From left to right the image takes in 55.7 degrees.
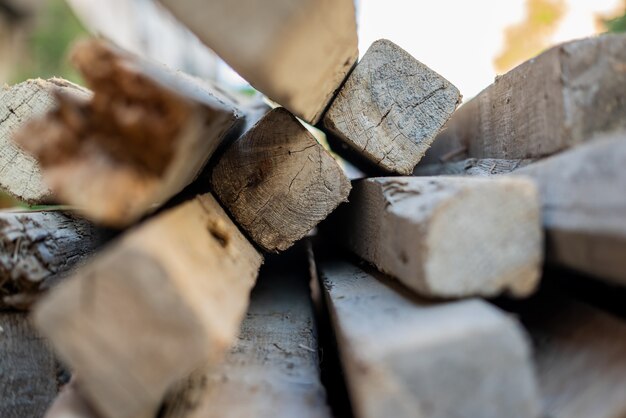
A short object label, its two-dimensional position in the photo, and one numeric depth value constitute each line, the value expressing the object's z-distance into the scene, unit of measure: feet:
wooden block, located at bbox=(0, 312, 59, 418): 0.87
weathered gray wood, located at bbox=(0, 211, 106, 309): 0.82
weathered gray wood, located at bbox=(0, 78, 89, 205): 0.95
